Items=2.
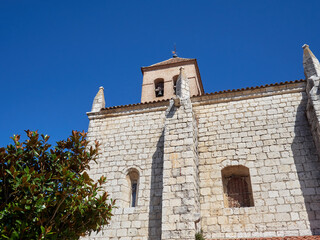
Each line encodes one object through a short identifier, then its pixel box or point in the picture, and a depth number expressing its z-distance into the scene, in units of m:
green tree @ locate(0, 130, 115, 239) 4.29
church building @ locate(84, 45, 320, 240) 6.98
